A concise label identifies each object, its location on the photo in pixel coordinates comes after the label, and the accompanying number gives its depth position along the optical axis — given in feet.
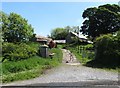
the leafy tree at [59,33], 145.55
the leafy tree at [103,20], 90.18
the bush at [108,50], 33.40
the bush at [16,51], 31.95
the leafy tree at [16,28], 89.42
